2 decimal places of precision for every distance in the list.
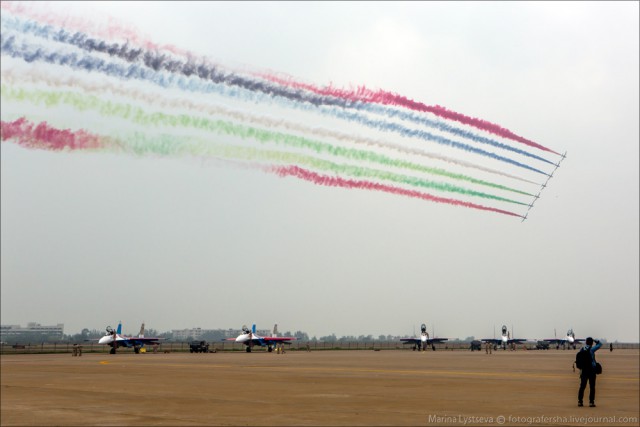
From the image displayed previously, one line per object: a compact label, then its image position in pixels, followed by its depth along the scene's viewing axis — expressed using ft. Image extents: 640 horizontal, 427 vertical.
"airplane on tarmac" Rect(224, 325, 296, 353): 362.53
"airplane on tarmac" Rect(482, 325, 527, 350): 474.08
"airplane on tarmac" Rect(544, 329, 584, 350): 526.98
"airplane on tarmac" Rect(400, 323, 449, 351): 401.06
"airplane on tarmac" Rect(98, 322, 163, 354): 301.84
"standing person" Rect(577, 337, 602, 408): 67.82
